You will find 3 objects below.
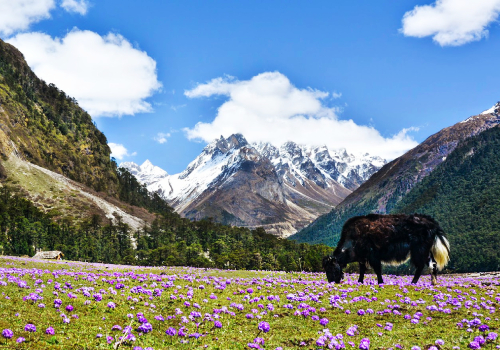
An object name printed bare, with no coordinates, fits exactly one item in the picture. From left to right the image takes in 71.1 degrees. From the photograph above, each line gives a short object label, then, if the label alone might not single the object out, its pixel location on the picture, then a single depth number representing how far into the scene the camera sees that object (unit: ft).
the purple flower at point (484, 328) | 38.44
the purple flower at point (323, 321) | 40.80
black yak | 73.77
